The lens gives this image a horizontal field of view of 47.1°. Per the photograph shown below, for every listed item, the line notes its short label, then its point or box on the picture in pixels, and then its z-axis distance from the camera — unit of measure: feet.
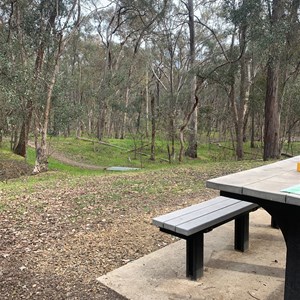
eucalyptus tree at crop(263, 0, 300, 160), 29.17
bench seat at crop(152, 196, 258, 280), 8.23
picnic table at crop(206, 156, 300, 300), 6.03
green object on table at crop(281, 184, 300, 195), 5.98
